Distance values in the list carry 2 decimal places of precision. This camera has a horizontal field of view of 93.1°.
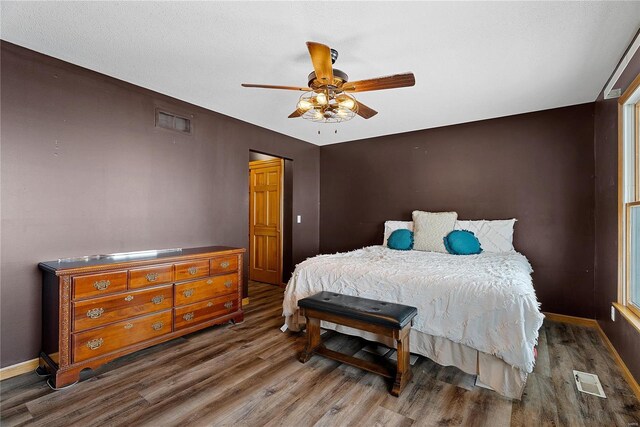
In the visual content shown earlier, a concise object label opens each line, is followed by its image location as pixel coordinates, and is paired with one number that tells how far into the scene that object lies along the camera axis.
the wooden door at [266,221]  5.07
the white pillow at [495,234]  3.62
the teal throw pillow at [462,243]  3.53
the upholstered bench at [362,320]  2.07
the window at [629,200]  2.31
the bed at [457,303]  1.95
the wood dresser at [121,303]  2.13
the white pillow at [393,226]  4.34
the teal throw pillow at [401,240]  3.94
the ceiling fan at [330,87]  1.98
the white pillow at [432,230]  3.81
